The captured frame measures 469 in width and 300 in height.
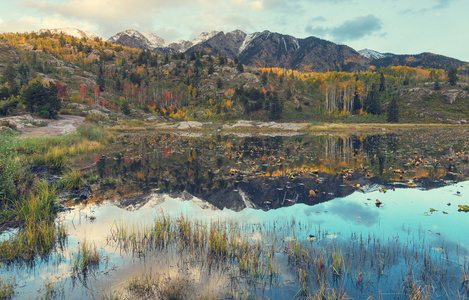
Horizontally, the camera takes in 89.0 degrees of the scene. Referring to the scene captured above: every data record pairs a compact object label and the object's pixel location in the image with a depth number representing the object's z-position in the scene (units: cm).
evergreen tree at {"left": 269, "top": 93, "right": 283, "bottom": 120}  11688
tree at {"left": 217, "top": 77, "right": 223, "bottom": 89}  15645
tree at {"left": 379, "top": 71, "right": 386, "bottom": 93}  13762
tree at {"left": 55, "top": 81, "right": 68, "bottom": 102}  10237
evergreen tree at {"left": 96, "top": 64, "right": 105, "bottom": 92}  14325
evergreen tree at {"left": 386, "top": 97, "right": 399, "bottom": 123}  10112
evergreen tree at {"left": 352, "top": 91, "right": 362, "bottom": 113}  12294
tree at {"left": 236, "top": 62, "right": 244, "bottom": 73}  17638
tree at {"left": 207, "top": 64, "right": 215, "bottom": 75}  17292
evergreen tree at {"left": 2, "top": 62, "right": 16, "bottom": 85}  9119
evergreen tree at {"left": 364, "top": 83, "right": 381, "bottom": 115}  11356
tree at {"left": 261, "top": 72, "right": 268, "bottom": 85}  16249
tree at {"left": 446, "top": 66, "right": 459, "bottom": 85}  12436
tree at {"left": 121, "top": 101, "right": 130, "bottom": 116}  11506
